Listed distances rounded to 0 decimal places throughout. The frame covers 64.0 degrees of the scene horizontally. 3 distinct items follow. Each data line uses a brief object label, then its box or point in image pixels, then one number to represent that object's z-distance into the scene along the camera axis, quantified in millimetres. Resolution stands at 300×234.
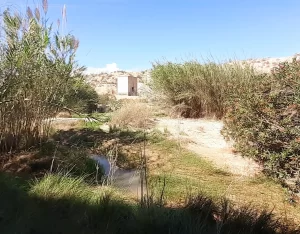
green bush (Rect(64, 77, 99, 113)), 4042
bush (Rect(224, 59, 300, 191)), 3150
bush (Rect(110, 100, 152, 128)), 6562
